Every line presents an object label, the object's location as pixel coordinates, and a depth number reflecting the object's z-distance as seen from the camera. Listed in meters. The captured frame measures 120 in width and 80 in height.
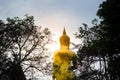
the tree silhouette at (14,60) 27.06
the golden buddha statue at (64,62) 34.91
